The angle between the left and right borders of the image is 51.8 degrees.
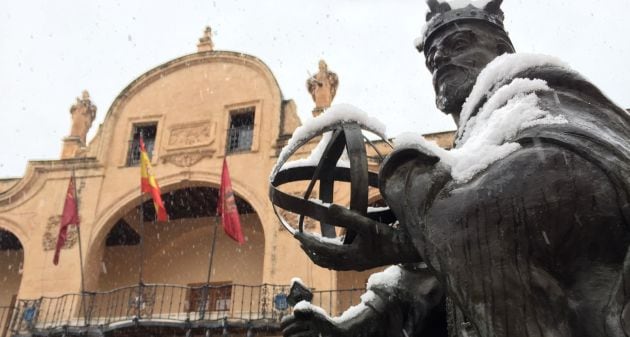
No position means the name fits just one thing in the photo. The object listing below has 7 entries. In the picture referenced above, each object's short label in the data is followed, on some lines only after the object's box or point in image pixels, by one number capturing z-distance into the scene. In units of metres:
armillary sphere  1.78
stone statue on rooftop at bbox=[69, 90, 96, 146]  17.41
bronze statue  1.36
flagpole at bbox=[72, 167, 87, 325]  13.83
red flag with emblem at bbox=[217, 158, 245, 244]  13.21
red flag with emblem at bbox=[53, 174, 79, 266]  13.77
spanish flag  13.93
